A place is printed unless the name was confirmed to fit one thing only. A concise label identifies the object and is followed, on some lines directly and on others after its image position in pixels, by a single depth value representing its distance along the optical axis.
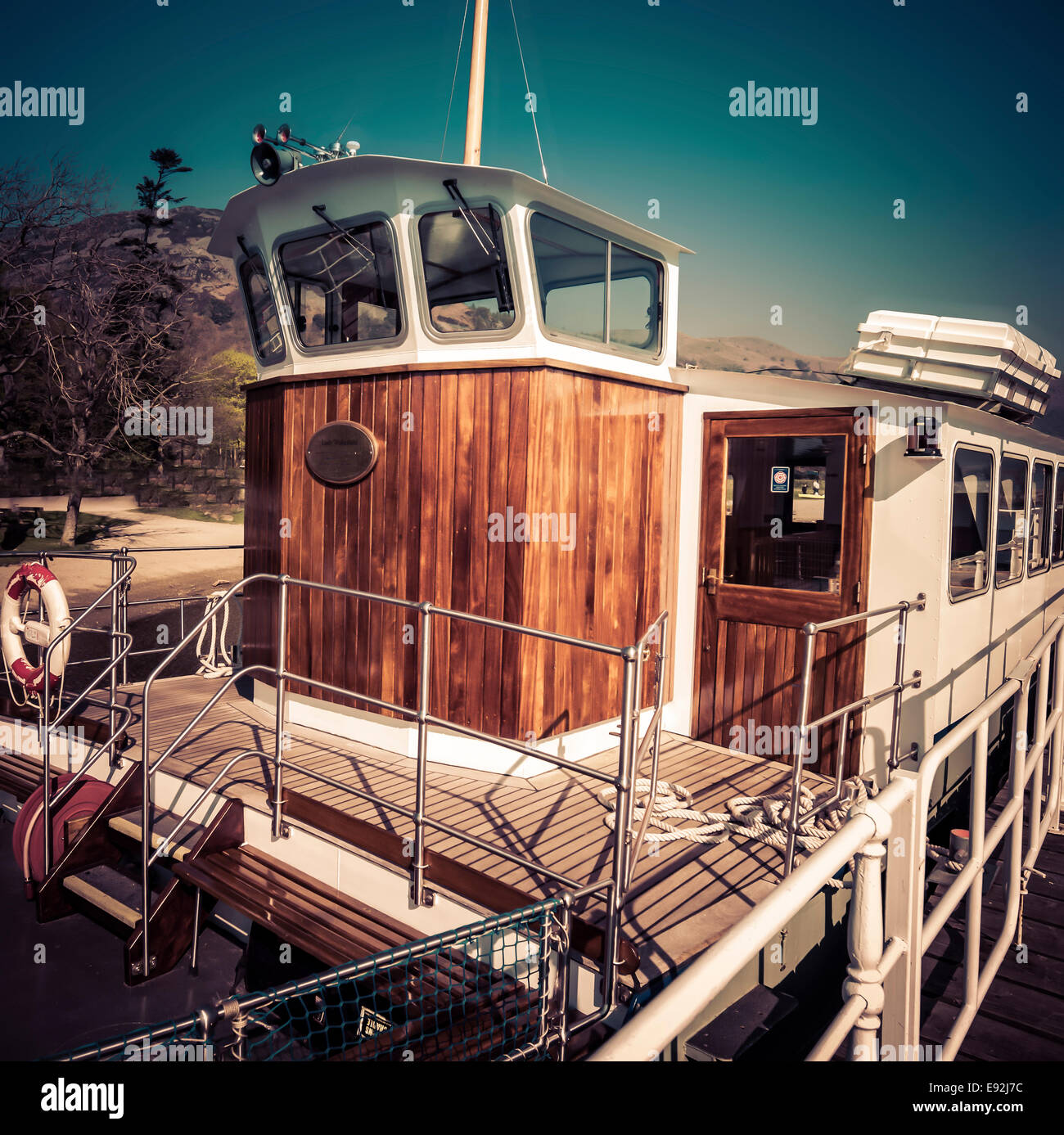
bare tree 23.44
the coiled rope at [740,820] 4.25
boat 3.74
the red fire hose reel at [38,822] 5.24
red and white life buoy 5.79
